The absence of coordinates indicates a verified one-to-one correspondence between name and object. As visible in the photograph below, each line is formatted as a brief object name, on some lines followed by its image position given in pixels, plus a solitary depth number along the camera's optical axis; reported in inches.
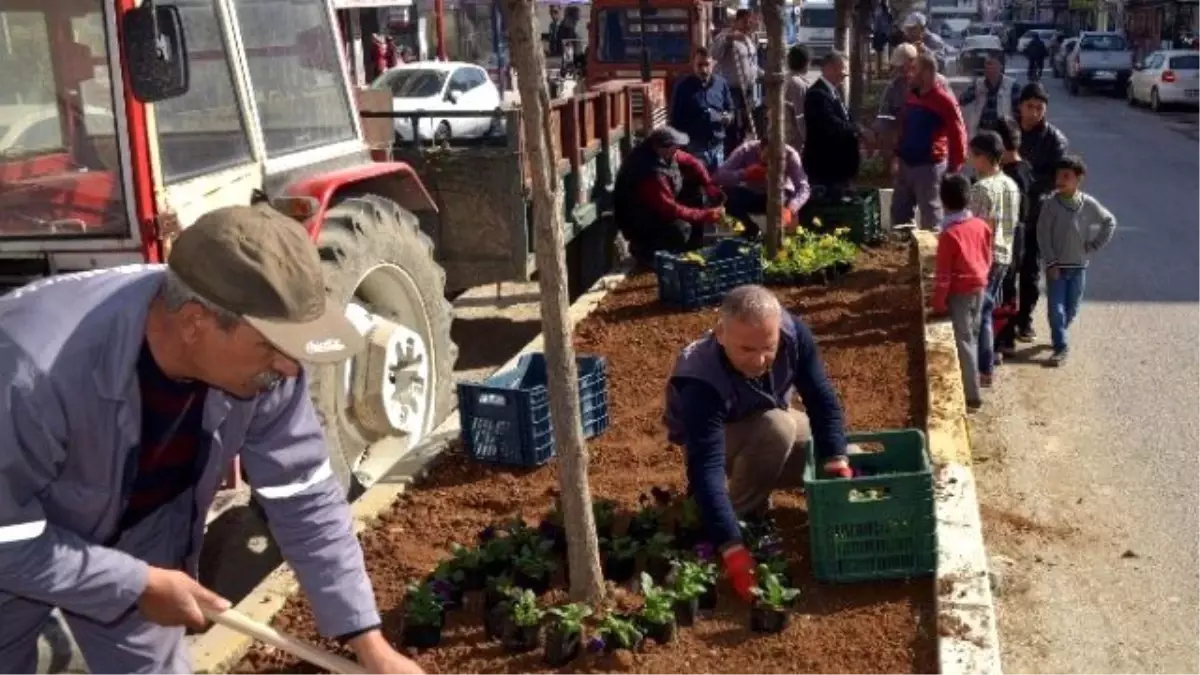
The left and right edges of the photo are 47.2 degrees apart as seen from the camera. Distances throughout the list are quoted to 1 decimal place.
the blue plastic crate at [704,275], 345.7
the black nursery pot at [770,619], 172.9
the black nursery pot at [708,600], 179.5
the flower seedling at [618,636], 167.3
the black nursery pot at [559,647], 165.9
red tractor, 191.3
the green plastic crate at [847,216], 424.6
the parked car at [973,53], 1201.3
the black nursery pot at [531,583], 184.2
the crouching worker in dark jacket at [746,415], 180.2
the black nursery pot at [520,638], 170.7
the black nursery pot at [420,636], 172.6
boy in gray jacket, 335.3
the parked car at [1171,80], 1114.1
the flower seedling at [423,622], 172.7
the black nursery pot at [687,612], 175.3
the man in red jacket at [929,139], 411.8
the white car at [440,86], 806.5
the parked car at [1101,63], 1378.0
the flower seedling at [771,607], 172.9
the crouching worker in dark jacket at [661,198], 378.6
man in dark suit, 437.4
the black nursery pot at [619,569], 187.9
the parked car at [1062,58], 1553.6
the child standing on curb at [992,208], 312.8
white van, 1542.8
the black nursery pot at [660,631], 170.2
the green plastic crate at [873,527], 179.0
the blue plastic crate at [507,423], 233.8
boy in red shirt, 297.4
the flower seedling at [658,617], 170.1
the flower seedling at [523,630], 170.7
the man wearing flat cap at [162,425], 104.3
